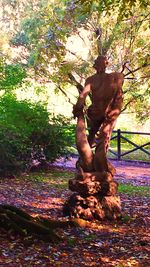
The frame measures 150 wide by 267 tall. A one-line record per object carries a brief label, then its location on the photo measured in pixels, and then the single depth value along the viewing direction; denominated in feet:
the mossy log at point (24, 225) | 20.22
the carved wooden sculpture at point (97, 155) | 24.73
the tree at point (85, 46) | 64.64
